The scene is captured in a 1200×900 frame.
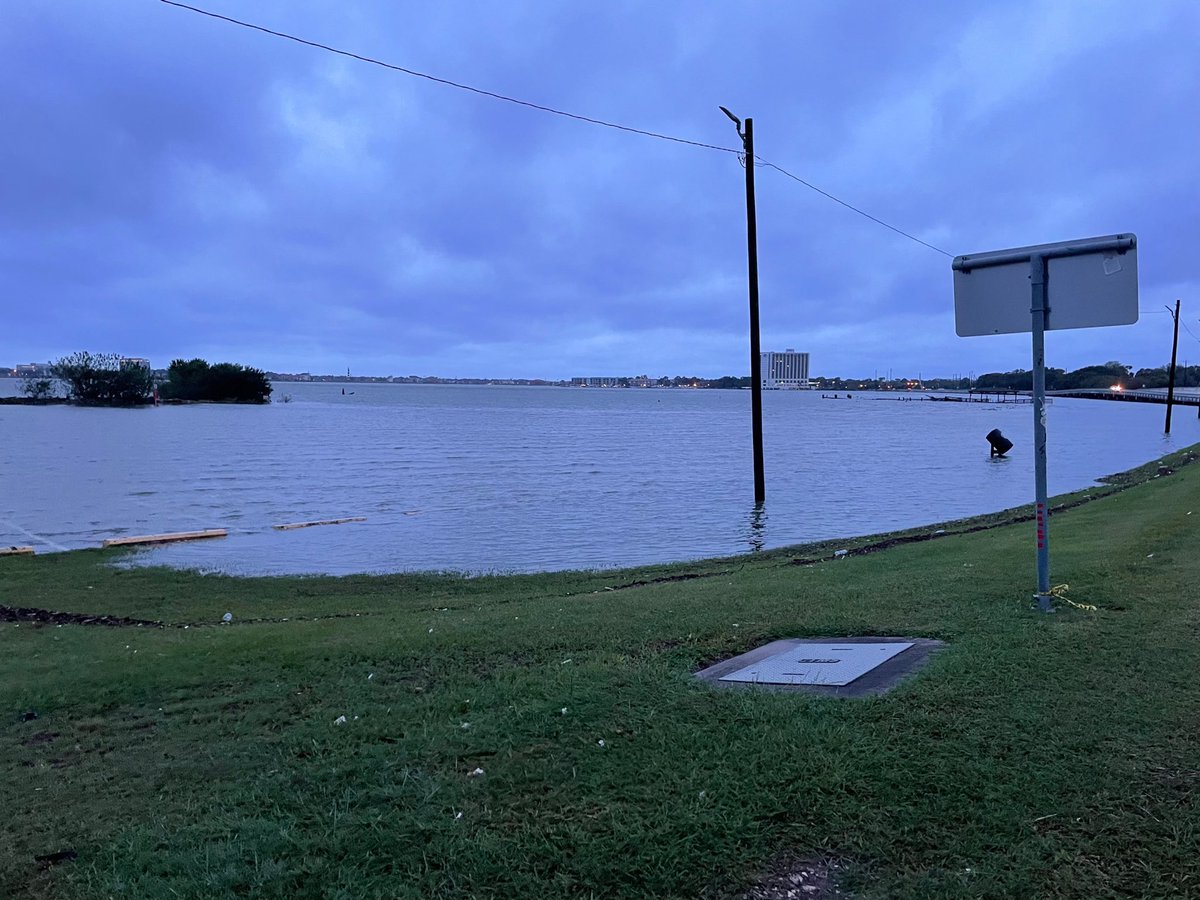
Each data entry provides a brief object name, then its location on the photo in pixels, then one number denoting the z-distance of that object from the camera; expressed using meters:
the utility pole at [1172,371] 53.25
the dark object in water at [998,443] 43.84
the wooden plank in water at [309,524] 20.48
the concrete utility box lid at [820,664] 5.36
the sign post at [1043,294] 6.07
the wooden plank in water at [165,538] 18.20
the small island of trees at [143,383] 132.50
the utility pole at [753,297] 20.19
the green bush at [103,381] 132.00
